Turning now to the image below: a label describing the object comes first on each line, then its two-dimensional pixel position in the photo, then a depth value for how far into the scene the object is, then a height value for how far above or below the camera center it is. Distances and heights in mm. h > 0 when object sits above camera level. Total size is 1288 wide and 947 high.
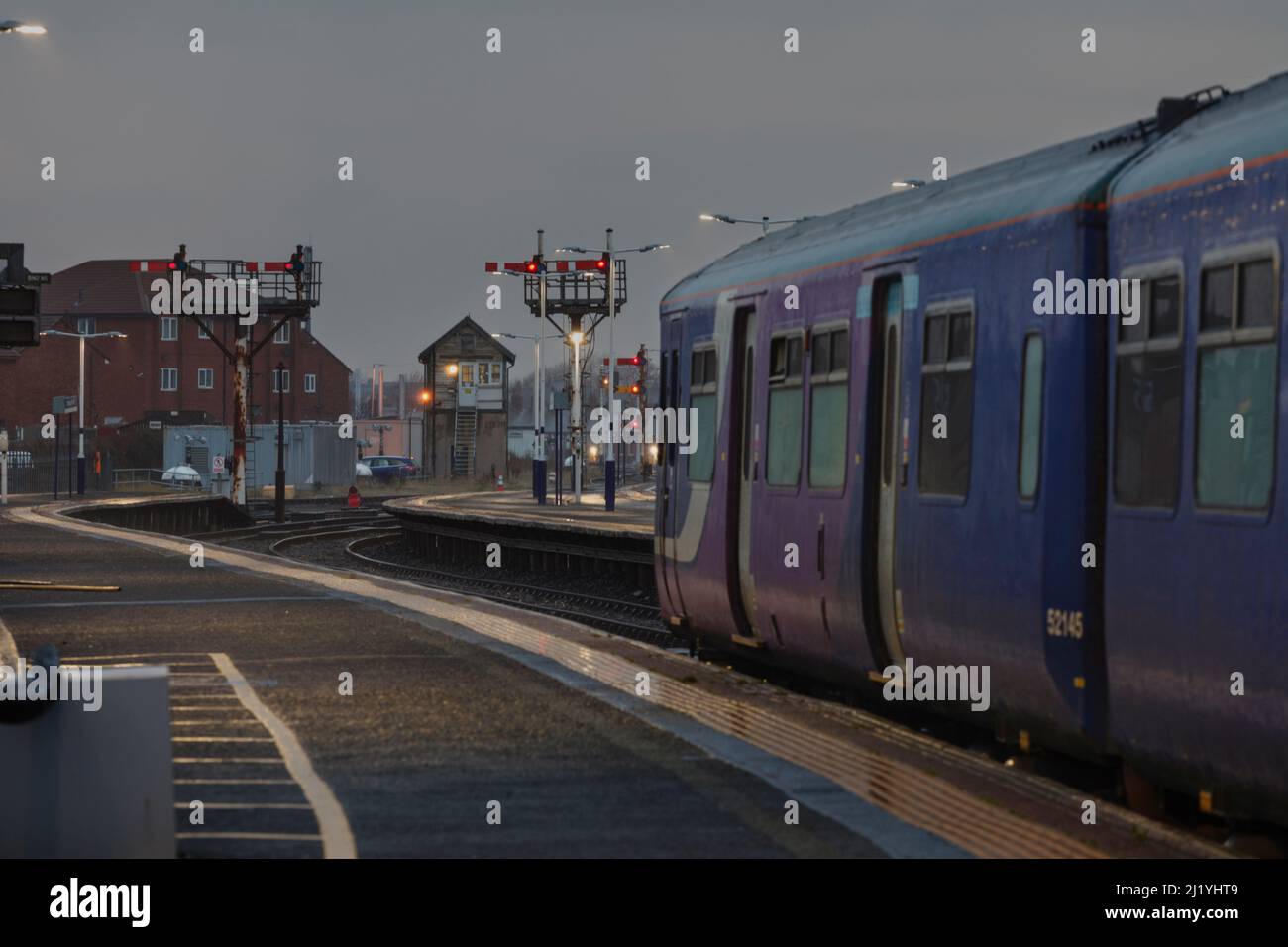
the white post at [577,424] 57503 -219
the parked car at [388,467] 108238 -2795
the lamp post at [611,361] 49734 +1979
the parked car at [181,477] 89625 -2832
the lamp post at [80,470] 73062 -2056
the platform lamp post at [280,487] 56125 -2044
